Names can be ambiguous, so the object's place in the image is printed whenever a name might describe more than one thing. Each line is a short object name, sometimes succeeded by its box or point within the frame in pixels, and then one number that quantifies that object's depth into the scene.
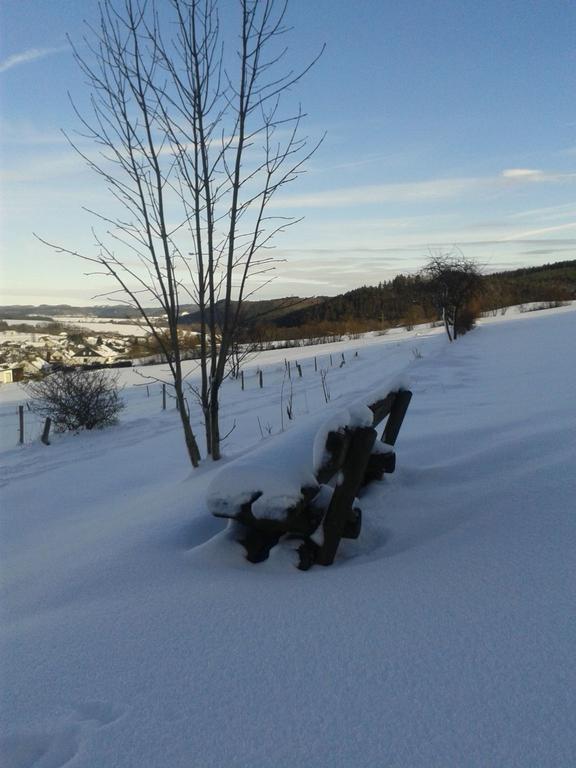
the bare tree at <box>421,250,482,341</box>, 31.12
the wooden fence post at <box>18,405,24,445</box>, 15.49
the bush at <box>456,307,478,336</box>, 32.94
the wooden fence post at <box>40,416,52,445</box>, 14.93
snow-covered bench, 2.48
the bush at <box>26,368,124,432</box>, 16.45
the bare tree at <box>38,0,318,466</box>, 4.69
